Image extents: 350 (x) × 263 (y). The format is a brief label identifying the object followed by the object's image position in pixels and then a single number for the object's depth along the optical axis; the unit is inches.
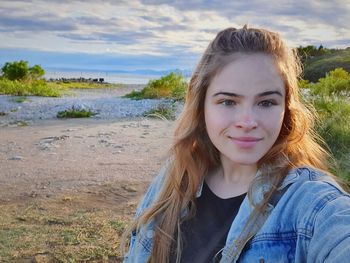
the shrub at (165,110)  331.3
